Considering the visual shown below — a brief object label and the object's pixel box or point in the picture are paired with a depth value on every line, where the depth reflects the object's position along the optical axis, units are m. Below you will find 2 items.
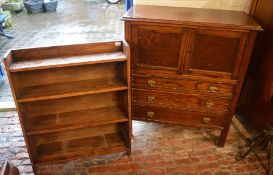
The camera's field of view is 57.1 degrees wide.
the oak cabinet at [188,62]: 1.87
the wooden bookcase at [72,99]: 1.79
